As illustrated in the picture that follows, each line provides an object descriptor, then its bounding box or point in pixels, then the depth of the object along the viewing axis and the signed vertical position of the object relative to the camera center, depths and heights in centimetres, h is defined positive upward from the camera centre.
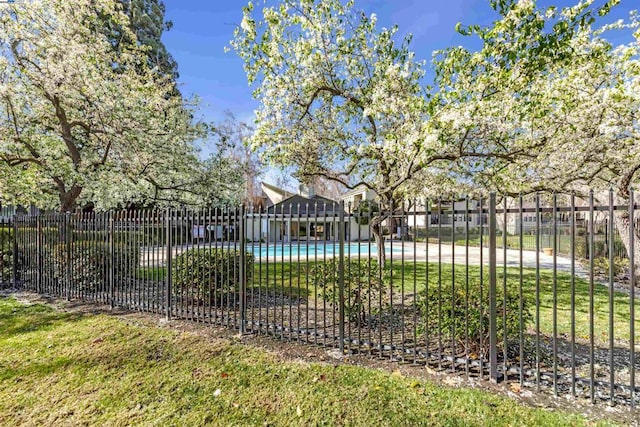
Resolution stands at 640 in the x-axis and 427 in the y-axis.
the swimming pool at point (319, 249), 2069 -248
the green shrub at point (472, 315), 416 -134
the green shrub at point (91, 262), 710 -106
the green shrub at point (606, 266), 1202 -212
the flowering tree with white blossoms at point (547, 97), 555 +223
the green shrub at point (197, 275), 628 -117
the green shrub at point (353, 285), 501 -116
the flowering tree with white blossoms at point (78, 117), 824 +284
